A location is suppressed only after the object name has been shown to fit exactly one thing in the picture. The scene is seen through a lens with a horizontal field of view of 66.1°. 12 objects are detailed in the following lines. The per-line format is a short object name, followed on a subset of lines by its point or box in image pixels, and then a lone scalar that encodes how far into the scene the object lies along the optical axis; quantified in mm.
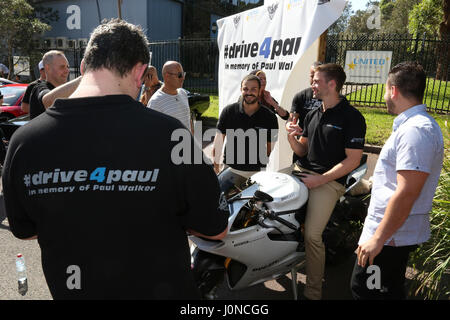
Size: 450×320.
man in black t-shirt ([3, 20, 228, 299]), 1123
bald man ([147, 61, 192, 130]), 4406
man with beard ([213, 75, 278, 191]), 3600
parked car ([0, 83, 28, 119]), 7863
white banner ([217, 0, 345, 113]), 3597
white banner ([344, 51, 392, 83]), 10281
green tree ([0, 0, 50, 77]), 19250
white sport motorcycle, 2334
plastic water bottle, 3014
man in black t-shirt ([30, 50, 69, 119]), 3834
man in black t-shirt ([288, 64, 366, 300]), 2797
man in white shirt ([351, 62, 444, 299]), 1894
